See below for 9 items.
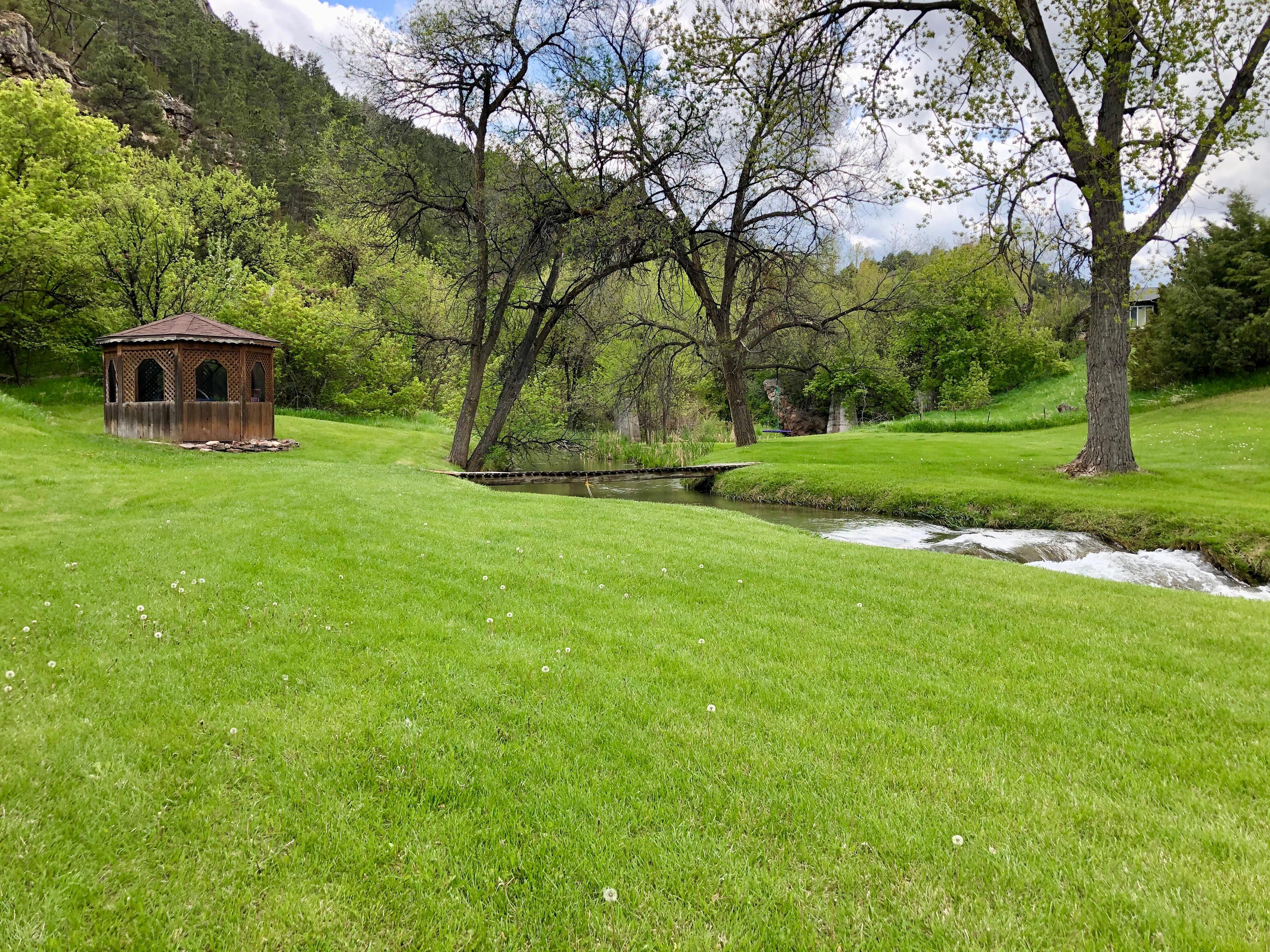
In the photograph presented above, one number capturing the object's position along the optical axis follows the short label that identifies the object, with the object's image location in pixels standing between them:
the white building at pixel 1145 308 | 40.59
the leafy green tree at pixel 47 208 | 23.48
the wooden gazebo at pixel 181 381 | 20.97
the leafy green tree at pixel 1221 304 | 25.42
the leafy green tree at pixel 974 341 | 42.59
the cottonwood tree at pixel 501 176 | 17.59
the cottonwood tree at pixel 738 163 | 14.33
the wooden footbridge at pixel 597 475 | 21.03
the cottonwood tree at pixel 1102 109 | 12.60
